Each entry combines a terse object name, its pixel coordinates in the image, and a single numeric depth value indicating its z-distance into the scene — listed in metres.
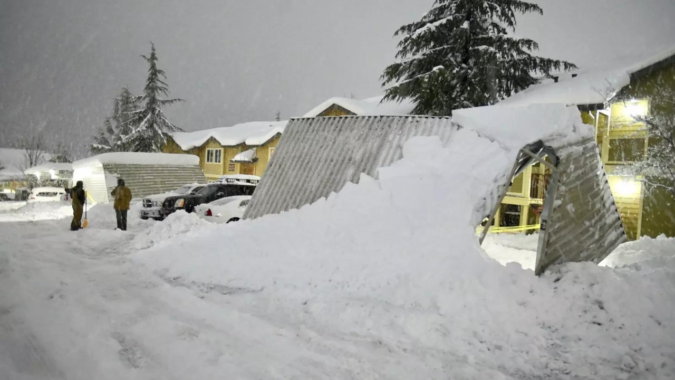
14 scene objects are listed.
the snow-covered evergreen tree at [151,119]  34.72
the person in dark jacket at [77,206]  12.27
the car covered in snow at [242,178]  19.38
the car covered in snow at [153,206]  14.29
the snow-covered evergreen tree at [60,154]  55.04
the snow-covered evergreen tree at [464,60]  17.50
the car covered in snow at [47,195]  21.80
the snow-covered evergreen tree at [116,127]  42.88
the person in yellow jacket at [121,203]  12.36
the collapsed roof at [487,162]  7.34
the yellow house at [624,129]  14.57
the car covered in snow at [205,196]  14.36
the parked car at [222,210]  12.85
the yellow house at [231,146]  32.84
